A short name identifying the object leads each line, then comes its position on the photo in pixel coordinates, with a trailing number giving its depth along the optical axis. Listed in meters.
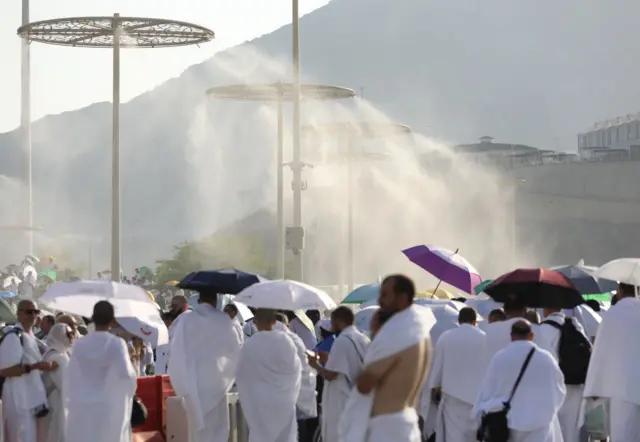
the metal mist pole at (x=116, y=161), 31.67
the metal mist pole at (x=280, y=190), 39.83
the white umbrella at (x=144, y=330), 15.42
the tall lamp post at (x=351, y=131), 57.03
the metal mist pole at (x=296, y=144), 33.00
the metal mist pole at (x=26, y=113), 54.28
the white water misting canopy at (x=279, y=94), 44.25
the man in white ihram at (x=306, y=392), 15.91
